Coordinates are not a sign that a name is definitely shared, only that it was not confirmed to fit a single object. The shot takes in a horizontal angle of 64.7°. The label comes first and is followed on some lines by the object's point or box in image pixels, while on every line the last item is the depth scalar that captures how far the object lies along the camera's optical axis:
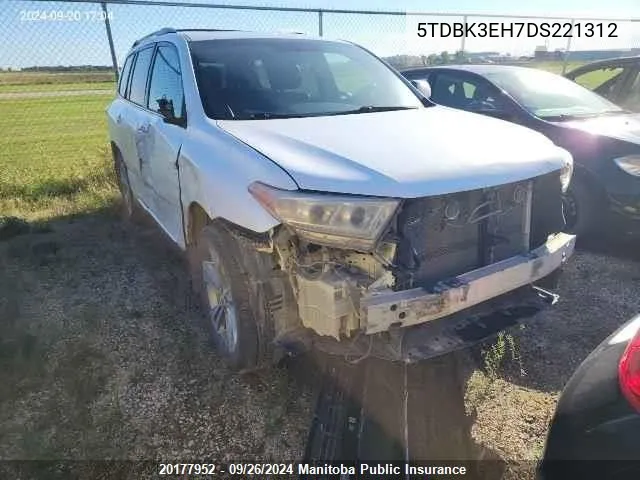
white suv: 2.15
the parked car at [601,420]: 1.36
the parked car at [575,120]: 4.35
